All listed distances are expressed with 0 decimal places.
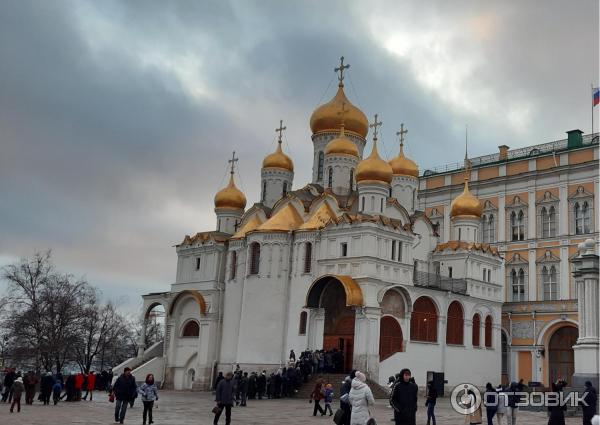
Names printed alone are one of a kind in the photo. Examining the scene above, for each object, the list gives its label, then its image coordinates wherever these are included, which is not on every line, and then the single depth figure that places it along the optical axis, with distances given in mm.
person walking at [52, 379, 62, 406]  24719
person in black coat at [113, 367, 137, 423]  17844
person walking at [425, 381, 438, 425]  18953
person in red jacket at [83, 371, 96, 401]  28616
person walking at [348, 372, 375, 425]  12023
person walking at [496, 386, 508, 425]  17031
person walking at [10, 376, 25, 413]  21156
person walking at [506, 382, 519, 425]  17500
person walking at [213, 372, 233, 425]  17266
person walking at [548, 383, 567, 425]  14031
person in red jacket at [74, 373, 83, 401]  26469
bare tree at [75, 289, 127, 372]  47906
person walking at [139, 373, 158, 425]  17594
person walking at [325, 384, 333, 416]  22891
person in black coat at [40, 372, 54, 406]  24609
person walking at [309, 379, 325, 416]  22484
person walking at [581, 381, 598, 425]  15078
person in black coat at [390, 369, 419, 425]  12125
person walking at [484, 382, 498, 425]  17152
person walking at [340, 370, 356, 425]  14544
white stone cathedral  34688
